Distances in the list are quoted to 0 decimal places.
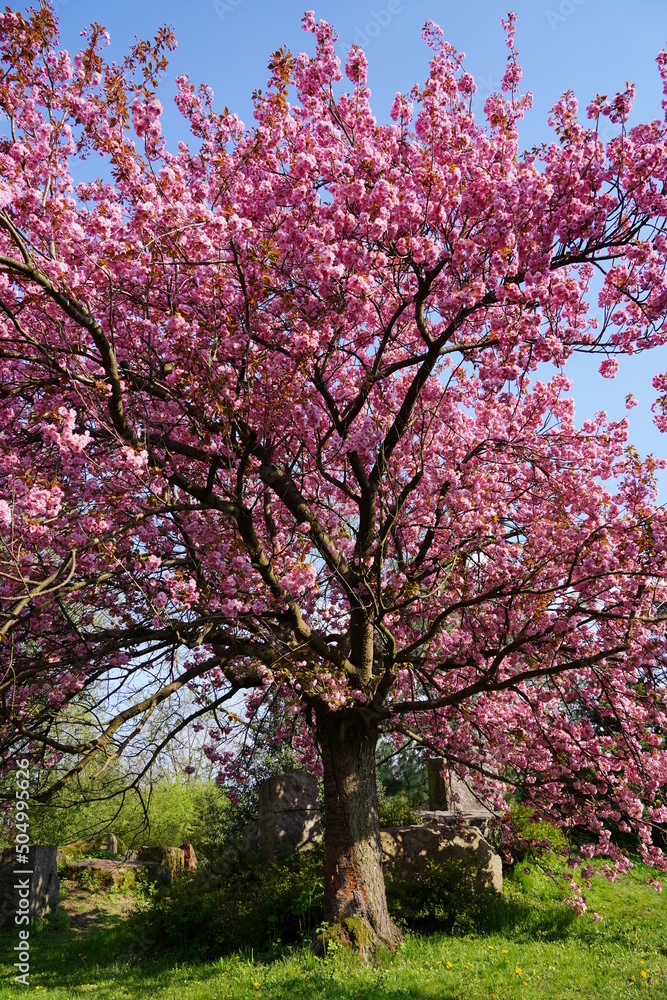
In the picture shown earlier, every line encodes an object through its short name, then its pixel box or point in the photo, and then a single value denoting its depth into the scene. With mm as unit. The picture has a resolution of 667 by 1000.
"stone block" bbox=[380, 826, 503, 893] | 10234
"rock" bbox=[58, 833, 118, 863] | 18606
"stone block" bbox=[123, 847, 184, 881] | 16309
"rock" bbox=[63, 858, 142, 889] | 15688
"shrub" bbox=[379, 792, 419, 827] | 11641
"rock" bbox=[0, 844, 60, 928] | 12500
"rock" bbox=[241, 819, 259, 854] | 12285
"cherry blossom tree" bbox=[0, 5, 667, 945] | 6613
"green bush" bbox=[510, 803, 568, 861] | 9570
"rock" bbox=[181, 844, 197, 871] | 17047
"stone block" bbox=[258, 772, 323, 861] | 11461
